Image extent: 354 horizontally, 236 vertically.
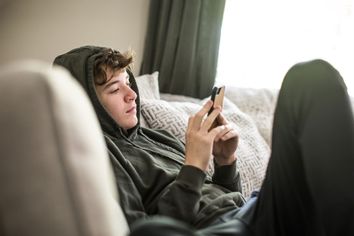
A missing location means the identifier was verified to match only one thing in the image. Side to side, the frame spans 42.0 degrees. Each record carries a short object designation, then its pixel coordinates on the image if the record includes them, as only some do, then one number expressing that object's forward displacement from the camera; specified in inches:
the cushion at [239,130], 65.9
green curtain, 95.0
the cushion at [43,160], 23.6
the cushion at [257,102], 84.7
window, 95.0
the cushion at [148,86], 74.7
